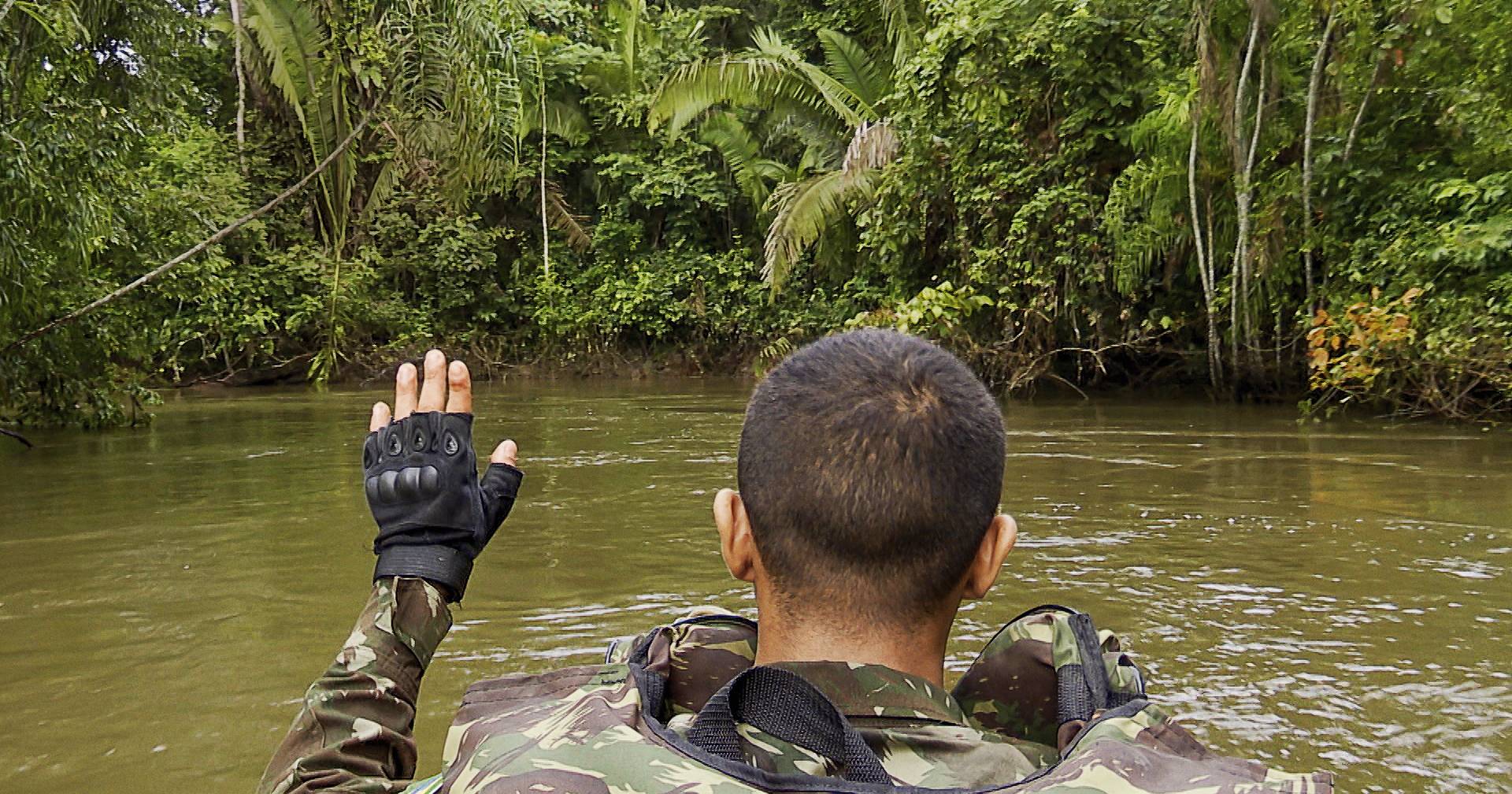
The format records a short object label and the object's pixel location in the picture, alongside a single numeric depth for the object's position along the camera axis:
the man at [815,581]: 1.11
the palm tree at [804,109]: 16.34
